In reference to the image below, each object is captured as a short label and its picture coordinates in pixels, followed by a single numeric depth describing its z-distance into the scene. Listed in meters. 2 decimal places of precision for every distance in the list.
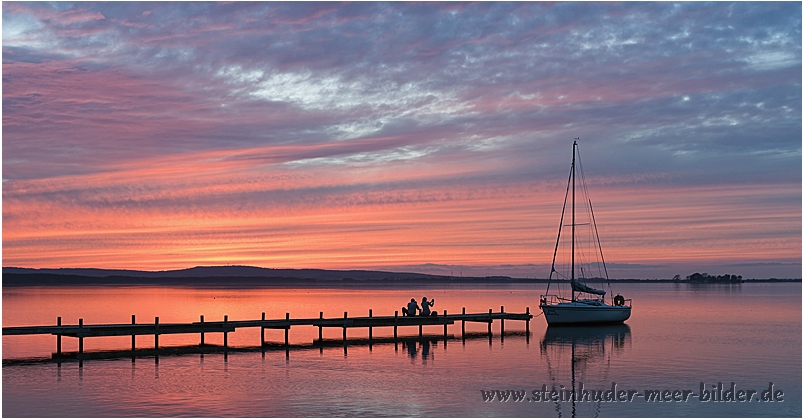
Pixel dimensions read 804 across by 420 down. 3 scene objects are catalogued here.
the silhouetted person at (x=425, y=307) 45.82
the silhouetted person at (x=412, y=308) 45.06
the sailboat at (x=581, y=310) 54.06
